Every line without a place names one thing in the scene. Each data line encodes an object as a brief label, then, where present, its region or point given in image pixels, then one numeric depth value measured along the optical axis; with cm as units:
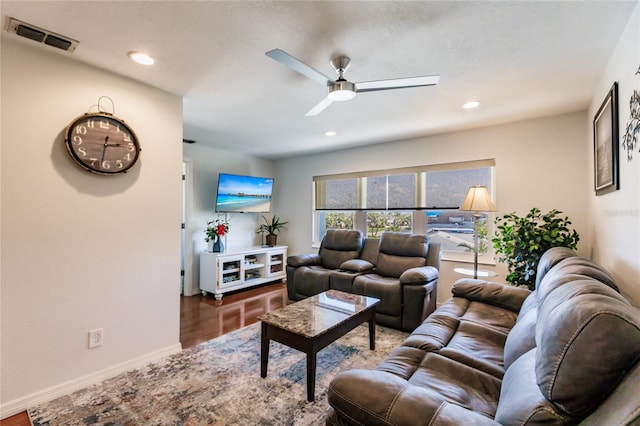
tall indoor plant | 269
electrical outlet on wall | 214
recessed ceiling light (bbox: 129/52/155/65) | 200
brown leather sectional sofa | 72
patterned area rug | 179
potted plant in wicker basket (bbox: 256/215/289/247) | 541
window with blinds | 386
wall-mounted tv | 466
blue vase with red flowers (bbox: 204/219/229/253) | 454
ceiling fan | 181
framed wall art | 180
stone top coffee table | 192
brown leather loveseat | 304
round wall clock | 206
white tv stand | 430
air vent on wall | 168
